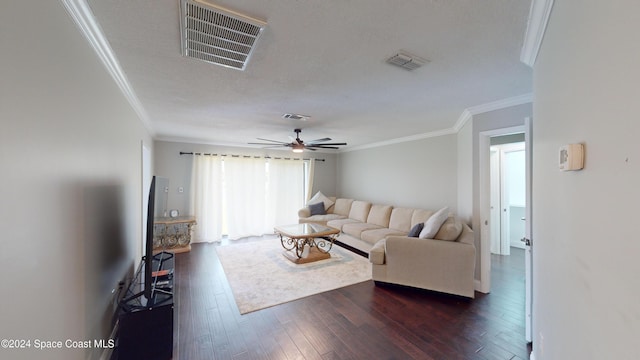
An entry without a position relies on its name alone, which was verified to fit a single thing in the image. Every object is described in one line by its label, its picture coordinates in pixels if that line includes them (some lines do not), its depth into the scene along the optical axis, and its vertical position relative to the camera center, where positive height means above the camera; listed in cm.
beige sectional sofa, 297 -101
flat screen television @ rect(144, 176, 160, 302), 198 -57
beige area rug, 311 -145
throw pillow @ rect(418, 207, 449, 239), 326 -58
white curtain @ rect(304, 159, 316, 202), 706 +5
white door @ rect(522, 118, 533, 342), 225 -44
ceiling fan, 420 +66
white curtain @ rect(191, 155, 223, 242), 562 -38
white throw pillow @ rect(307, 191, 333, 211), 679 -51
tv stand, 188 -118
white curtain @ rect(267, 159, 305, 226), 652 -26
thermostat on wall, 90 +11
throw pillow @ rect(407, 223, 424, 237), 356 -71
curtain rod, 553 +64
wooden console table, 480 -110
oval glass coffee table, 426 -113
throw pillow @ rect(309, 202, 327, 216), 651 -74
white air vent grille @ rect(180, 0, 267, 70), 133 +93
